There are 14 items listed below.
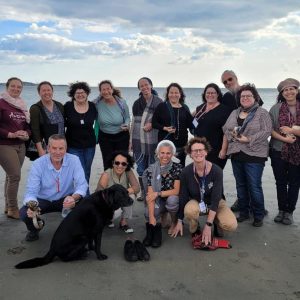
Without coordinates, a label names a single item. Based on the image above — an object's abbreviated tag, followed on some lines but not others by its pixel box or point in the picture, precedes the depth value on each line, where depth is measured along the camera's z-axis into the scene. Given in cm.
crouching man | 427
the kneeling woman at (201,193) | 429
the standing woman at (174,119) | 546
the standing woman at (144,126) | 584
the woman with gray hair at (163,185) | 450
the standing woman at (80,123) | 536
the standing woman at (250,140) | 468
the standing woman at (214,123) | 515
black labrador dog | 364
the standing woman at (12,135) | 490
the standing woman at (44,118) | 509
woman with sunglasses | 473
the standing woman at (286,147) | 465
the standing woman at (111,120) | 566
